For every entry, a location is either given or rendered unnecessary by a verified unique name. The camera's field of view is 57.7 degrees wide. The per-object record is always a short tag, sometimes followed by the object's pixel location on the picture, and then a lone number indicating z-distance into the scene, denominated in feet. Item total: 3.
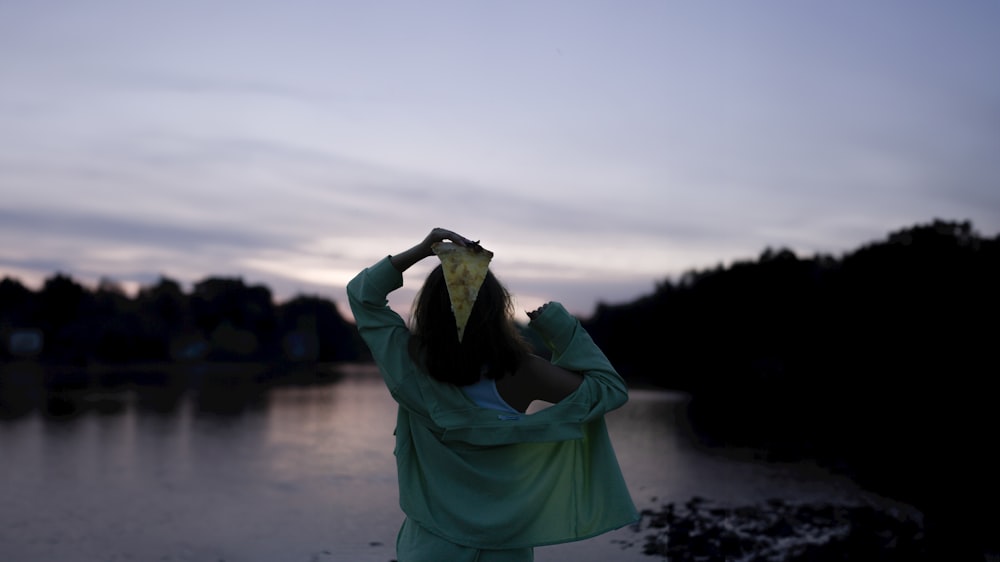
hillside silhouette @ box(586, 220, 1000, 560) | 59.00
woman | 8.59
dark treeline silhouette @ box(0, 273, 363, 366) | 269.44
